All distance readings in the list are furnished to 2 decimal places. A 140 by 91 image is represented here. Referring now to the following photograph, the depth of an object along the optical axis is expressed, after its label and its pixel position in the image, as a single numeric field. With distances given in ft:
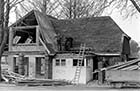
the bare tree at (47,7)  141.57
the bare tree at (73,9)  132.05
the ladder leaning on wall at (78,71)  72.54
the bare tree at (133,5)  68.59
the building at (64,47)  76.07
